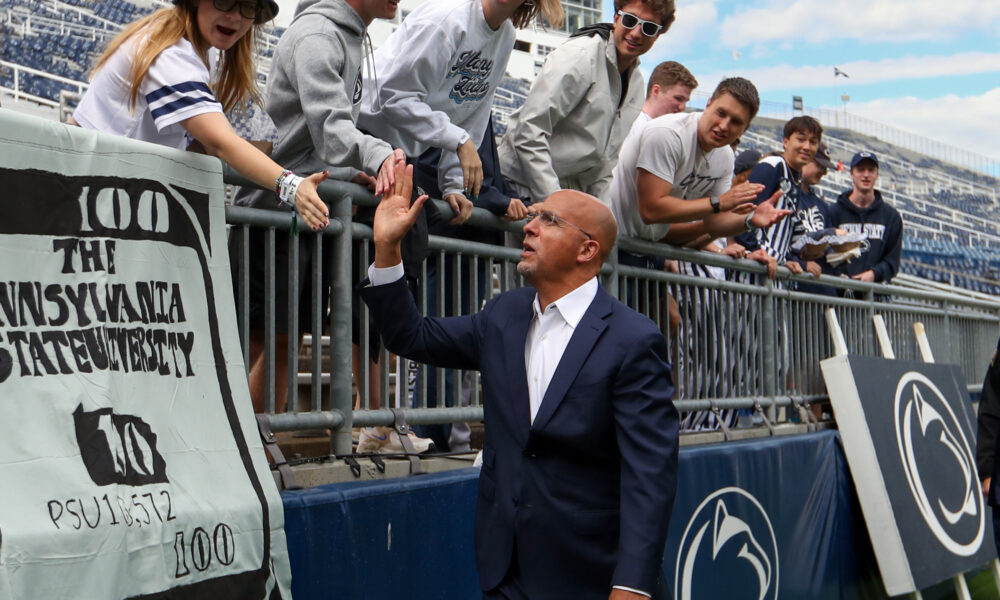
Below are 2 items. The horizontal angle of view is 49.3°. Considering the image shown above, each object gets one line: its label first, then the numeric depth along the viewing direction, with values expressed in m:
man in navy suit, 2.95
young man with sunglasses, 4.94
